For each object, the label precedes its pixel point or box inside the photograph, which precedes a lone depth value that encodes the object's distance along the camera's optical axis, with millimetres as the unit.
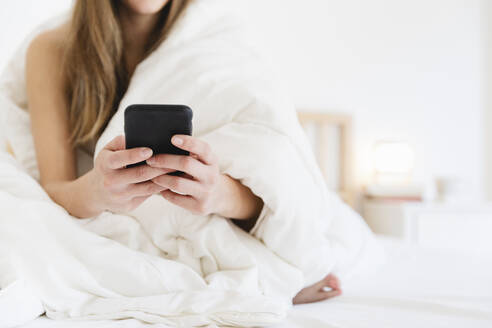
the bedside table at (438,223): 2197
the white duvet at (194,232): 626
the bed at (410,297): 642
